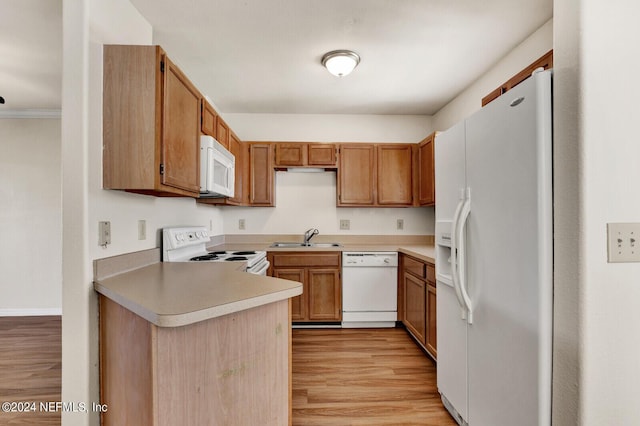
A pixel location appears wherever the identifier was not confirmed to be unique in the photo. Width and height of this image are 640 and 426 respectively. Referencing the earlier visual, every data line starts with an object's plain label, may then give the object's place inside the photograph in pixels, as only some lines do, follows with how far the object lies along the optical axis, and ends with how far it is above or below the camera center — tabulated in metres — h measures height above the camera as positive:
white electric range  2.09 -0.30
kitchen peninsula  0.96 -0.49
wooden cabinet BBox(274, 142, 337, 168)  3.51 +0.70
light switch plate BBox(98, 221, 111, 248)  1.43 -0.09
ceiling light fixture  2.31 +1.20
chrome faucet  3.68 -0.26
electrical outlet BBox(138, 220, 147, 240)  1.81 -0.10
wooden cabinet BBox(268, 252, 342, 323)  3.16 -0.72
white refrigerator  1.08 -0.20
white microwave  2.07 +0.34
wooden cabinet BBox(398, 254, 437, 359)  2.37 -0.79
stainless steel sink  3.51 -0.38
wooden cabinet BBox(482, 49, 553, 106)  1.62 +0.84
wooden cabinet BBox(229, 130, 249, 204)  3.21 +0.46
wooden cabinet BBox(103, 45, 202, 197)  1.47 +0.48
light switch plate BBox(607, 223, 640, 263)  0.97 -0.10
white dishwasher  3.17 -0.80
